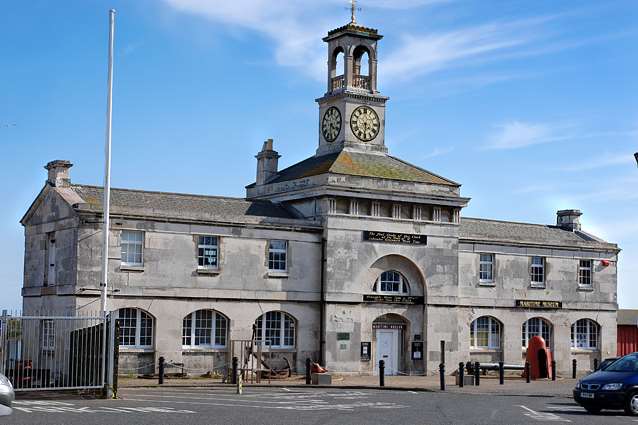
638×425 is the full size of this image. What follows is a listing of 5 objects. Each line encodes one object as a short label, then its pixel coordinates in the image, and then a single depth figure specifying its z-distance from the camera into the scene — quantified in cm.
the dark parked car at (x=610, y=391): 2534
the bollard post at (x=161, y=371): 3547
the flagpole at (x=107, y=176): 3084
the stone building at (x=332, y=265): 3888
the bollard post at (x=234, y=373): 3609
